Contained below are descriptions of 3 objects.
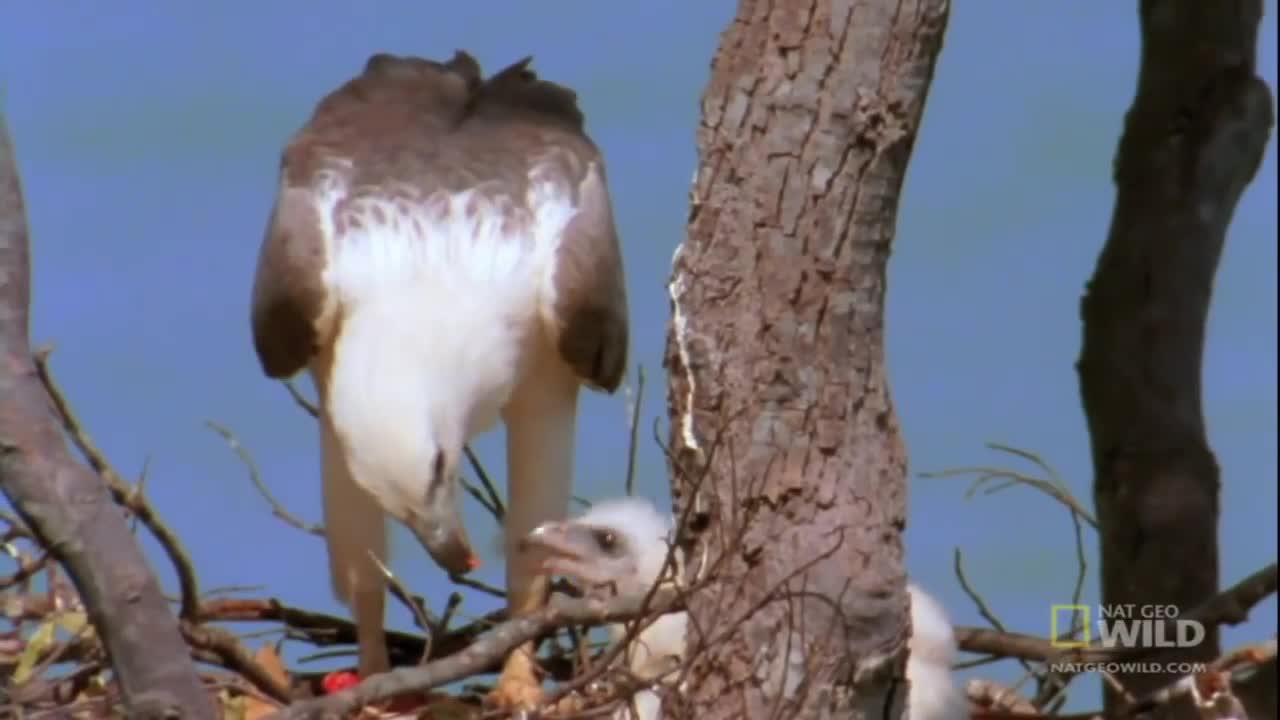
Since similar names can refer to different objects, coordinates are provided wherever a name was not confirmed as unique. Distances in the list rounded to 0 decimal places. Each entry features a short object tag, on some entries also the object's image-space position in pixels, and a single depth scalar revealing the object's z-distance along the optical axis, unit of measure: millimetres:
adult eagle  12516
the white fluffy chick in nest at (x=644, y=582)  10992
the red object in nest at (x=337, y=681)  12602
